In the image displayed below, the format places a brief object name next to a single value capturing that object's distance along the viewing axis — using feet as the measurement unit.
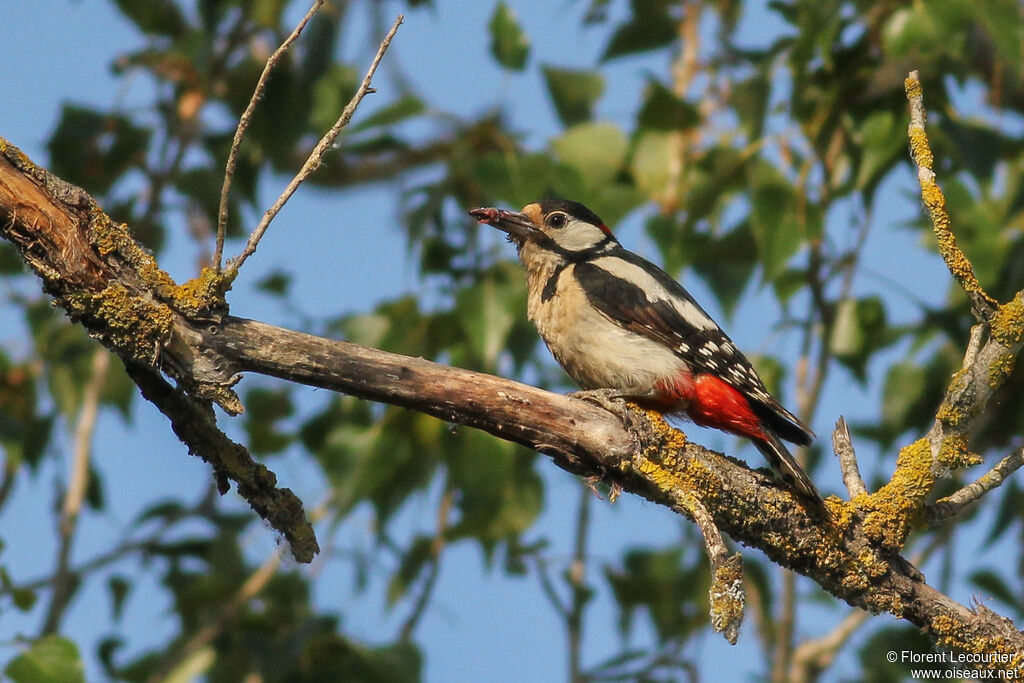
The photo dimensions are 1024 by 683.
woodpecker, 24.36
